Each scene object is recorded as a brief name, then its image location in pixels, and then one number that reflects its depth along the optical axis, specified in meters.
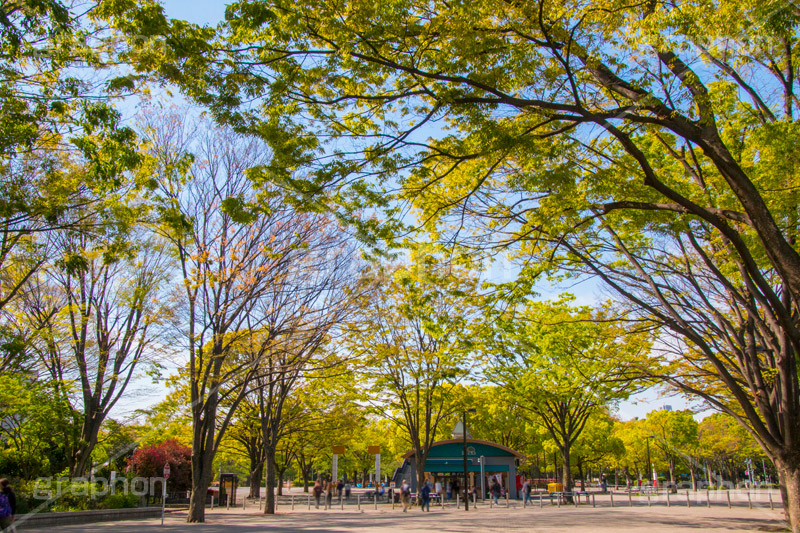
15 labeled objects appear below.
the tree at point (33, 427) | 19.25
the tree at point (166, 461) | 30.50
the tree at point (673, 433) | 58.81
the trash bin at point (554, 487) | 39.50
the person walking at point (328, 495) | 29.81
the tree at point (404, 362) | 19.56
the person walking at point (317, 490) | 31.05
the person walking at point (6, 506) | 10.30
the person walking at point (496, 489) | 34.22
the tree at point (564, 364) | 17.41
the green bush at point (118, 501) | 20.00
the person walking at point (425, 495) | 25.25
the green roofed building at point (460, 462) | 36.54
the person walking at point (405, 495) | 24.84
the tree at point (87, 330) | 19.02
